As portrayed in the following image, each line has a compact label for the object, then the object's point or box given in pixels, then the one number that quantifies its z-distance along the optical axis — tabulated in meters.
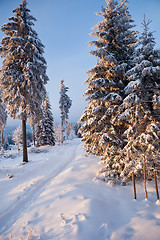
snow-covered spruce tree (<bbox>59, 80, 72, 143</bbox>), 32.13
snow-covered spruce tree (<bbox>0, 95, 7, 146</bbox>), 23.88
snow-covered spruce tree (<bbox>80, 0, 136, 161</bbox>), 8.08
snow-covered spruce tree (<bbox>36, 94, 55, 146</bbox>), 25.36
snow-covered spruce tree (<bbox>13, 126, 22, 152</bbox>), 50.76
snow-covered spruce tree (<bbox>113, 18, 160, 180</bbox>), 6.29
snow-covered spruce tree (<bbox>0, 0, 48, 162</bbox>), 11.56
